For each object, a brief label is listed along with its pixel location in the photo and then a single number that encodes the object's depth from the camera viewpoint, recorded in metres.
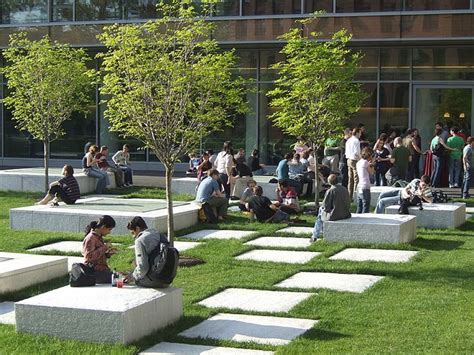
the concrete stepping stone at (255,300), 11.55
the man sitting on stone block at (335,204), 16.81
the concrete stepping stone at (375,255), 15.05
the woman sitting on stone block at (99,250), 11.45
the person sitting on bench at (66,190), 20.11
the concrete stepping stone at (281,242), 16.61
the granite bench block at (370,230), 16.41
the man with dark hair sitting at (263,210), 19.61
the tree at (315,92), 20.62
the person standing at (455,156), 25.86
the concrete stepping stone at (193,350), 9.48
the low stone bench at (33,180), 26.06
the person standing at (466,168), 23.25
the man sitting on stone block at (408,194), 18.95
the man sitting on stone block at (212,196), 19.62
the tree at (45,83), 24.00
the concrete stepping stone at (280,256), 15.08
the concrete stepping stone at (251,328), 10.04
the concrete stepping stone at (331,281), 12.81
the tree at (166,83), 14.59
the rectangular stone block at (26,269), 12.52
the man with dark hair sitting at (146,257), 10.43
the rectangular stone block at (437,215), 18.50
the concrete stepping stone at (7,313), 10.96
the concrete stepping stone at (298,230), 18.14
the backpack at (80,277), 10.95
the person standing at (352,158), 22.12
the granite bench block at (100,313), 9.70
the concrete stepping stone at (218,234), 17.67
